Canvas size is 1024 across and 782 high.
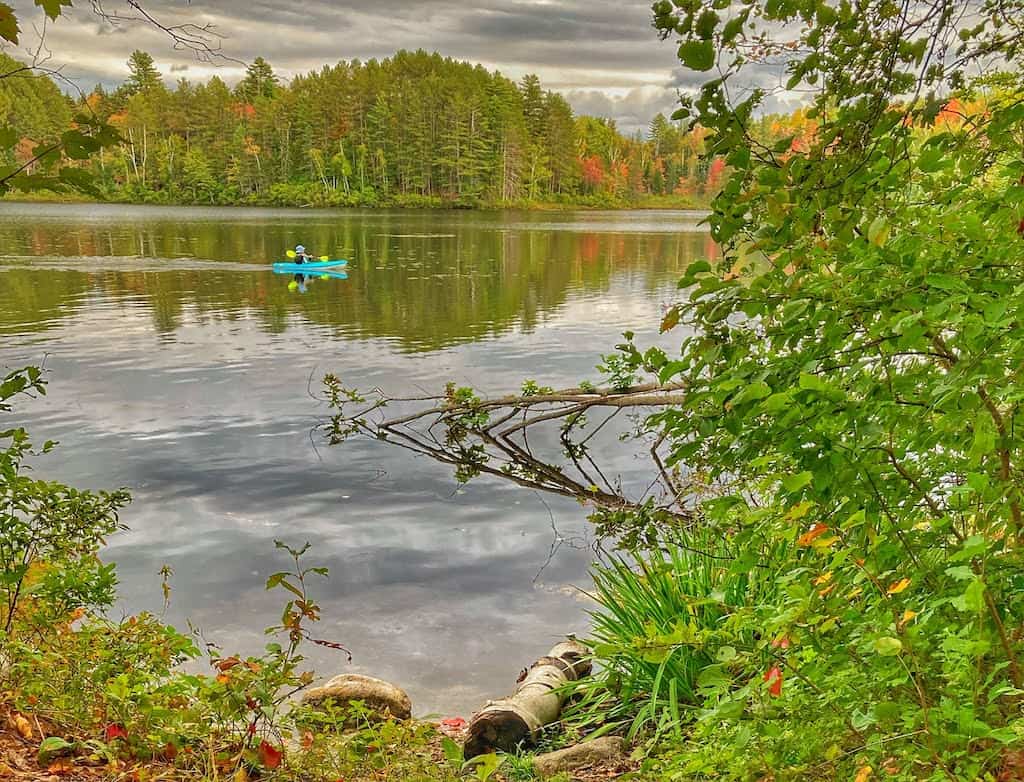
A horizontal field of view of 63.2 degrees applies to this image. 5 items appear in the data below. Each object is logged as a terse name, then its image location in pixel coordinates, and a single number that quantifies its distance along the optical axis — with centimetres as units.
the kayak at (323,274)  3116
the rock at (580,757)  454
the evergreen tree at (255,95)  10141
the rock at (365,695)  569
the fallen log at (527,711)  505
